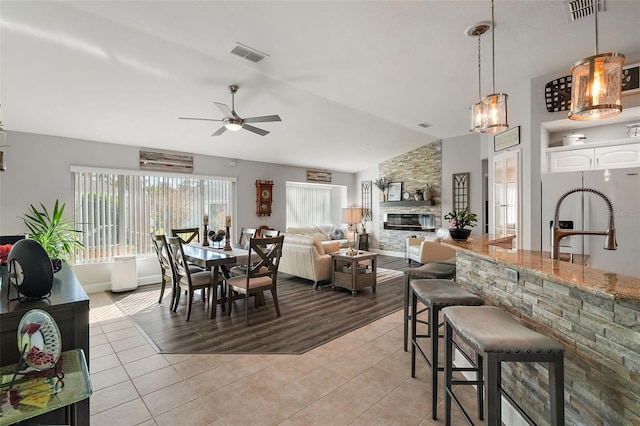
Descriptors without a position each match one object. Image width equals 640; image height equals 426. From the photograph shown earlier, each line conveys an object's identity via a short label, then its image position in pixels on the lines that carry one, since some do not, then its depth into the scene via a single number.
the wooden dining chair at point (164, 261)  3.99
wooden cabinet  1.16
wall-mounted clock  7.14
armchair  6.29
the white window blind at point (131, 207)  4.98
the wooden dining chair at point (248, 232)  4.87
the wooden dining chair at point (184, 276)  3.66
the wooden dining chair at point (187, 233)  4.94
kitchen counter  1.15
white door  4.06
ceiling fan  3.61
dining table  3.56
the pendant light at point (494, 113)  2.42
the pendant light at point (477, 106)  2.51
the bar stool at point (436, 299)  1.97
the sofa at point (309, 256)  5.09
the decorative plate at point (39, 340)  1.04
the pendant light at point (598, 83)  1.55
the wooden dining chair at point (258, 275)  3.61
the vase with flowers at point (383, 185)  8.73
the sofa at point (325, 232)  7.67
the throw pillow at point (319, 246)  5.12
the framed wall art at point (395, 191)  8.41
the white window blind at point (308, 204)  8.38
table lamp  8.04
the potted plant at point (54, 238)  3.21
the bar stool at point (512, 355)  1.27
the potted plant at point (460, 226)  2.70
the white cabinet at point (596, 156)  3.43
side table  4.77
